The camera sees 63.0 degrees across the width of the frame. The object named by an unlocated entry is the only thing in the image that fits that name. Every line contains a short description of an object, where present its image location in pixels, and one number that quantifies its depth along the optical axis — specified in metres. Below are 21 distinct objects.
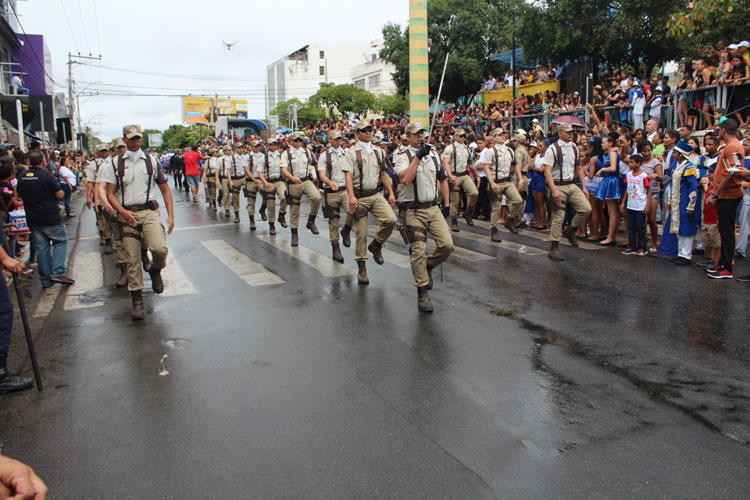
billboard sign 107.56
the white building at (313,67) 124.50
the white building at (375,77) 95.56
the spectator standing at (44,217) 8.44
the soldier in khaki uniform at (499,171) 11.58
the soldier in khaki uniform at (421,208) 6.96
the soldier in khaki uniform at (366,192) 8.23
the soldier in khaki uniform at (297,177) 11.72
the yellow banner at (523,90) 25.84
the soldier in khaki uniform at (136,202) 6.76
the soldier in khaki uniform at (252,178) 13.48
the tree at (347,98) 68.50
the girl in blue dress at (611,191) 10.73
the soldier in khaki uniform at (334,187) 9.95
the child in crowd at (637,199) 9.77
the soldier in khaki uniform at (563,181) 9.77
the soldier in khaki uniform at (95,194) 10.98
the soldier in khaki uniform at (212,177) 18.09
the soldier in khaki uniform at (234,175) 15.51
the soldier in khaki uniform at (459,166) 12.52
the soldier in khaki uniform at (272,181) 12.94
